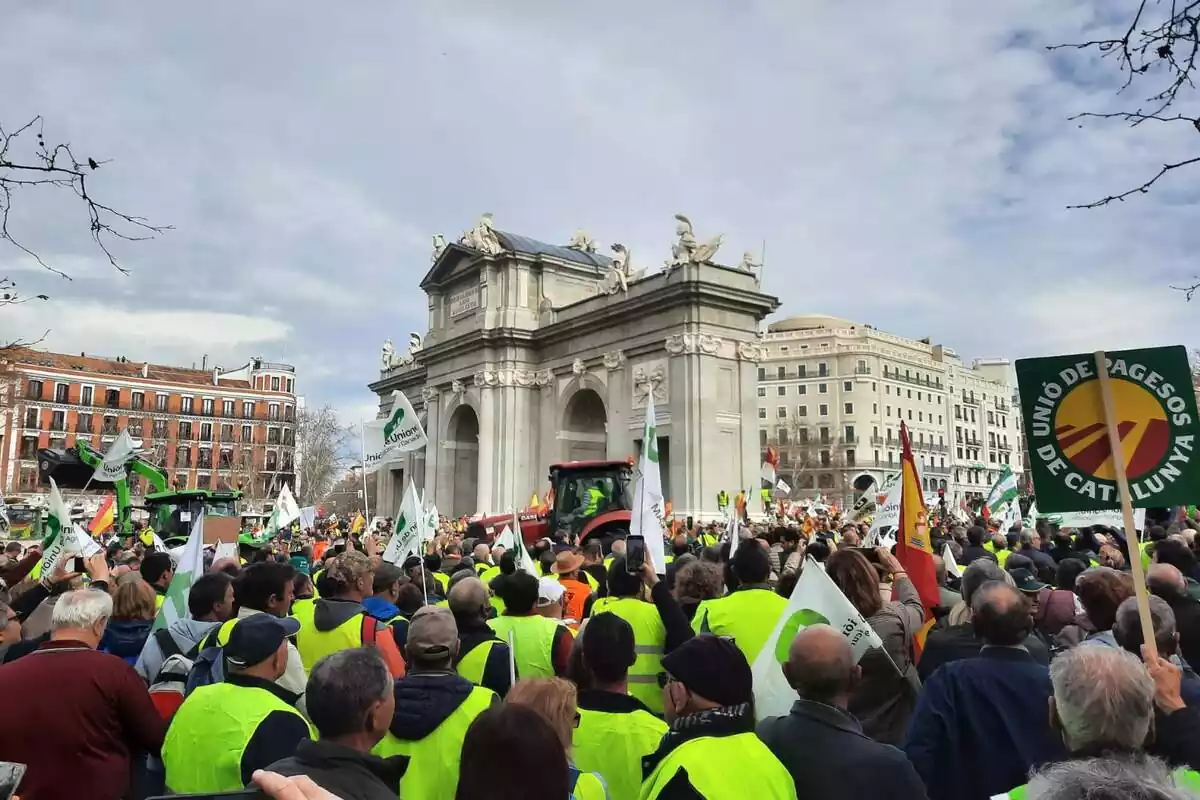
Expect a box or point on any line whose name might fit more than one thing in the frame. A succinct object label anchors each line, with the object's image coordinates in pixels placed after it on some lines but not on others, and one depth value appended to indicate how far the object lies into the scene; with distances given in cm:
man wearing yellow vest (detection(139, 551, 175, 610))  730
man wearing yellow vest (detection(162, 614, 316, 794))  332
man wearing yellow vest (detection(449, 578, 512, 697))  455
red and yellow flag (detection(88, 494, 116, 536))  1569
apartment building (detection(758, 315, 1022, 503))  8694
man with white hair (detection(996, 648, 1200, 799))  249
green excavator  2441
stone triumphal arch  3142
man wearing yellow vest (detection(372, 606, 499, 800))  334
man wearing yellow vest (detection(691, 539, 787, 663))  478
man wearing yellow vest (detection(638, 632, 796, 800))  260
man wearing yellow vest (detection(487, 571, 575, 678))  493
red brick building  6662
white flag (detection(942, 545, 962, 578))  835
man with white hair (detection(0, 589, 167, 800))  363
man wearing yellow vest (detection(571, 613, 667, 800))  341
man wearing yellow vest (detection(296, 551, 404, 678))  502
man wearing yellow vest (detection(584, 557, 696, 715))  488
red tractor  2180
